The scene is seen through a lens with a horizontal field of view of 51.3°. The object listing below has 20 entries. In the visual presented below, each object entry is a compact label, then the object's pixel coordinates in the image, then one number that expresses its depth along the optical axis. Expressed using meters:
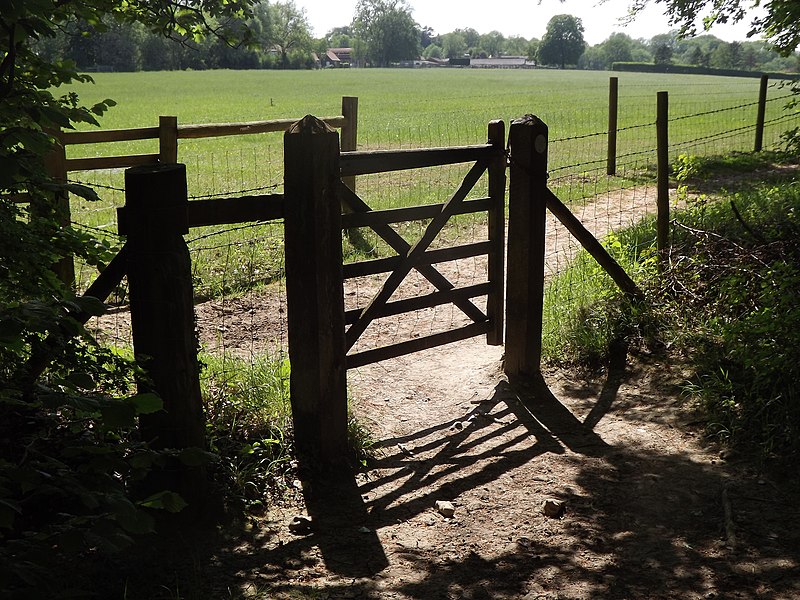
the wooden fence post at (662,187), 8.02
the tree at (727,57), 121.06
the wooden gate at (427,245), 5.79
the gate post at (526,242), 6.51
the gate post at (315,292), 4.97
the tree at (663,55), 129.88
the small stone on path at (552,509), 4.86
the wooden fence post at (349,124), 12.09
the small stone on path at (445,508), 4.91
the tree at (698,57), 133.79
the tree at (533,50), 154.38
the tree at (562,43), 145.38
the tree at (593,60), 160.51
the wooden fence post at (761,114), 19.57
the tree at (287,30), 124.96
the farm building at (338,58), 168.38
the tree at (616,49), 169.00
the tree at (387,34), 172.50
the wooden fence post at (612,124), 17.17
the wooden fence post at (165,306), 4.18
